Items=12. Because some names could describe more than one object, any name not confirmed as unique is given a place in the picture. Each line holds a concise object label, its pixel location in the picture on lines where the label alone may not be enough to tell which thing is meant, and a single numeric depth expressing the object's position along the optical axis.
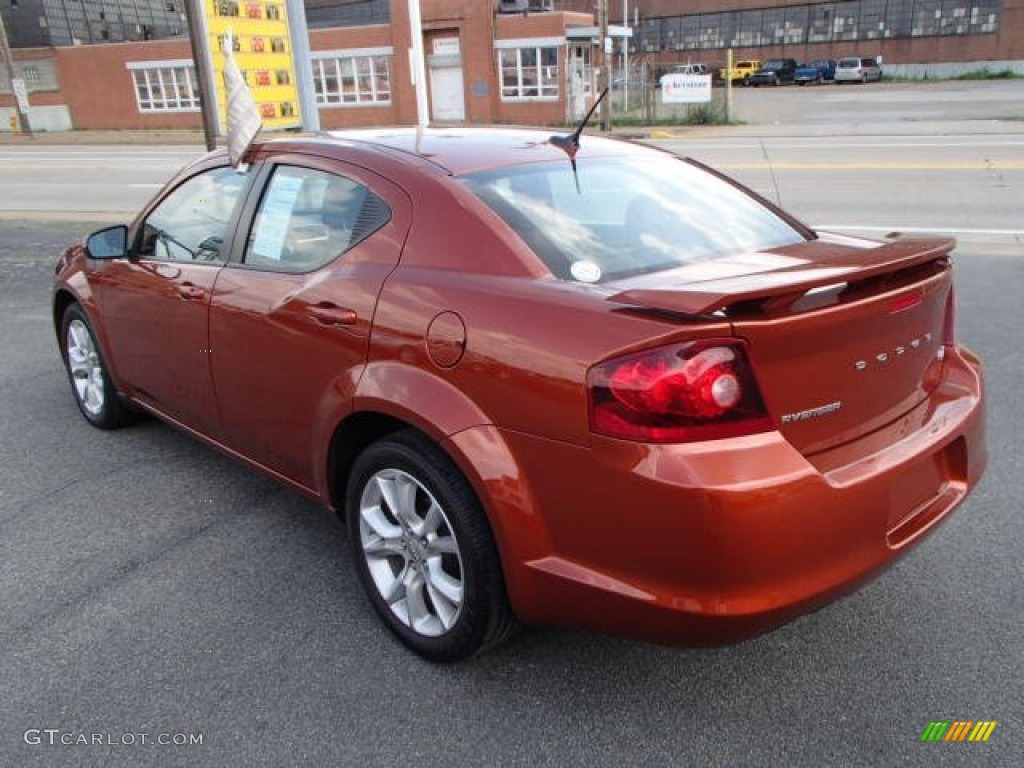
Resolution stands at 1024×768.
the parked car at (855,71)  56.38
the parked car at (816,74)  59.09
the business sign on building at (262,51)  10.73
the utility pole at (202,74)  10.19
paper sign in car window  3.27
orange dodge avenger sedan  2.12
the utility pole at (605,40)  27.62
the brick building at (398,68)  35.66
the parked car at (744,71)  61.03
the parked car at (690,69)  56.58
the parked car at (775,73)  59.78
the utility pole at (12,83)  38.59
